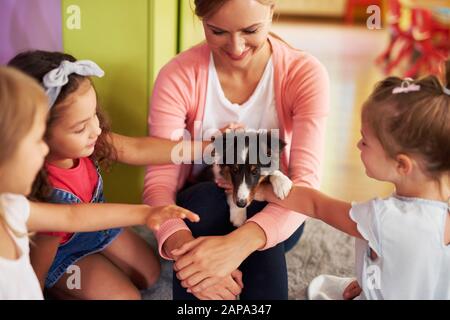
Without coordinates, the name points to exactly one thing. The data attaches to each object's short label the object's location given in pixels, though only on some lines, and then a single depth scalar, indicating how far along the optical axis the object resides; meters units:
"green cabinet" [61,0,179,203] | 1.41
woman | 1.16
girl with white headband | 1.06
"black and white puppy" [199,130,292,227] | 1.22
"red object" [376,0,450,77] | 3.49
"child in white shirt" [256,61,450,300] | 0.96
